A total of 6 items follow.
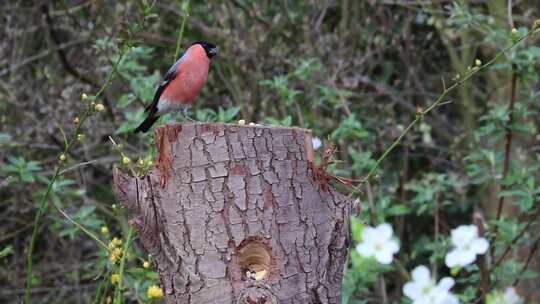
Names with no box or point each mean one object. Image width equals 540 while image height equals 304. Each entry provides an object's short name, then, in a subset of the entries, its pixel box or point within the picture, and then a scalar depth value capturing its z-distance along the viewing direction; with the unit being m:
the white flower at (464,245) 3.84
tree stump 4.50
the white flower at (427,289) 2.80
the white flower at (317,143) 6.02
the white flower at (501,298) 2.13
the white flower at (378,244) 2.73
